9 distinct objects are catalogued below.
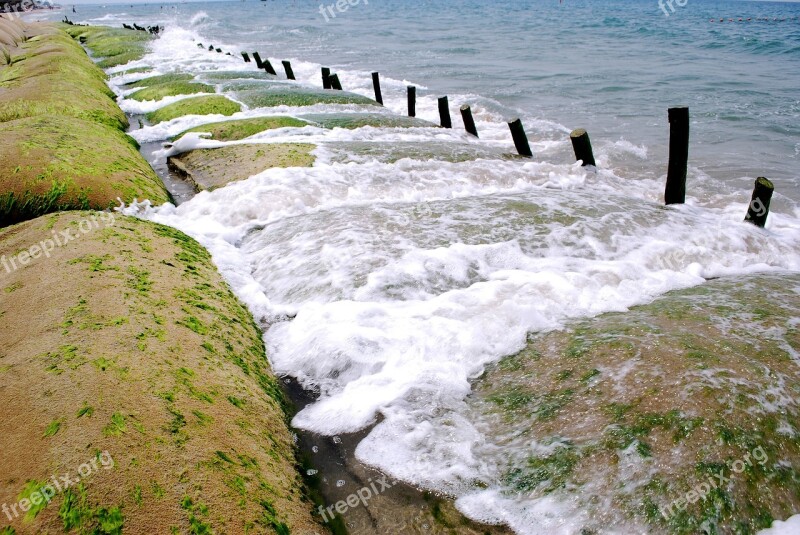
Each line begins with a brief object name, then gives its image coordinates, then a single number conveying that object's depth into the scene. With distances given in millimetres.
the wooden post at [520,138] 12164
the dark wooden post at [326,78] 19359
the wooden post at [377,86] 18372
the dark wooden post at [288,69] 22722
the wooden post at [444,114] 14500
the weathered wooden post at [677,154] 8430
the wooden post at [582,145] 10641
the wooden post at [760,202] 7609
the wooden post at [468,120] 13734
